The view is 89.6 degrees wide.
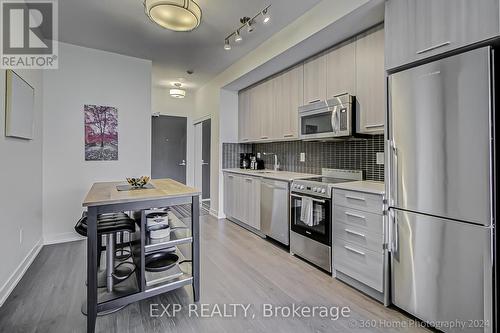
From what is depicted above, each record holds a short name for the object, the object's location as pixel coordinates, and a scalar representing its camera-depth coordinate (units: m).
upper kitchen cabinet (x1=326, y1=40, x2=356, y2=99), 2.64
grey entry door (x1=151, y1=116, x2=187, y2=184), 5.96
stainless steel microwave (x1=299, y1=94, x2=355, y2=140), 2.57
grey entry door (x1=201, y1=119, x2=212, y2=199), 5.74
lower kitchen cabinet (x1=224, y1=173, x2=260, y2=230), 3.79
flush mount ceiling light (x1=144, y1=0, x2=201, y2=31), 1.99
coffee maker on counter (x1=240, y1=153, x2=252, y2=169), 4.80
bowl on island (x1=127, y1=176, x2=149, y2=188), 2.26
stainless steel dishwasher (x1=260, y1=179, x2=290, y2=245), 3.17
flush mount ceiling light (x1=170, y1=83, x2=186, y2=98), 5.15
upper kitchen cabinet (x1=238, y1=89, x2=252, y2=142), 4.55
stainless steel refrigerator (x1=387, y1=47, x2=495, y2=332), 1.46
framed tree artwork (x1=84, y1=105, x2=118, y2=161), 3.65
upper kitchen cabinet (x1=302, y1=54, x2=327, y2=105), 3.00
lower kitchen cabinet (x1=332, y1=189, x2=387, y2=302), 2.05
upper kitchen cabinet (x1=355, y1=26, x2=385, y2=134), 2.36
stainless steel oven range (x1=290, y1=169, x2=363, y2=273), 2.54
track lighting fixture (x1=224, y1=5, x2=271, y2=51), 2.58
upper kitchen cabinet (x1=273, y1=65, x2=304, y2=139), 3.39
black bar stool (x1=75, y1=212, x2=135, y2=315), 1.80
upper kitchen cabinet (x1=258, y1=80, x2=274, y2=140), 3.95
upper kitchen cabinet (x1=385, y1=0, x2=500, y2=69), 1.45
